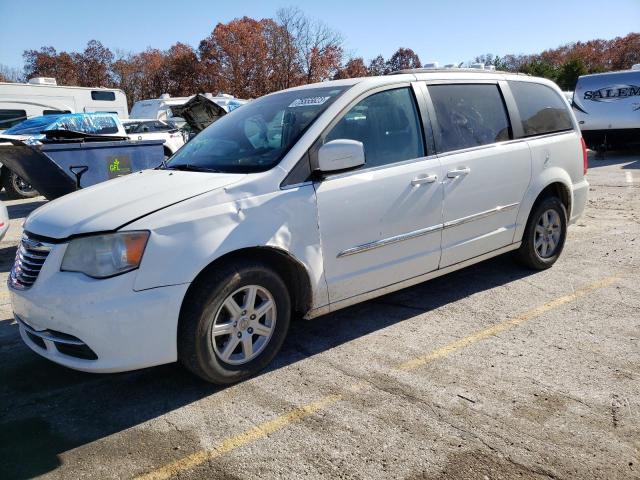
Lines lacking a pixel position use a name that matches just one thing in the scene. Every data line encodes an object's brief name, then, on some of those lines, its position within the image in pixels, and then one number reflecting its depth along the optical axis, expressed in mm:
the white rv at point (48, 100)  15172
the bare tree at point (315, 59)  39938
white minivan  2857
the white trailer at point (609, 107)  13547
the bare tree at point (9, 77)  44625
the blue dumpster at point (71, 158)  7477
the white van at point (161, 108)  19688
